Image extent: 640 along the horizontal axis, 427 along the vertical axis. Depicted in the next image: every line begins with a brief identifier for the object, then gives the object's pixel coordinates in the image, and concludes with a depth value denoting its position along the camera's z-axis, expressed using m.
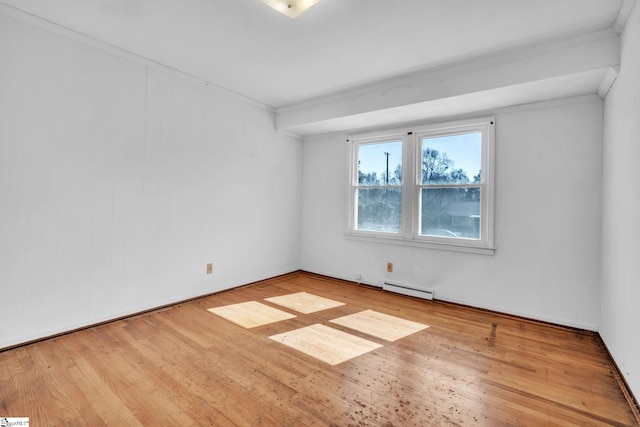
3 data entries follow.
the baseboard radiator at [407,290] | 3.68
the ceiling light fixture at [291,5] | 1.99
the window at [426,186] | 3.43
